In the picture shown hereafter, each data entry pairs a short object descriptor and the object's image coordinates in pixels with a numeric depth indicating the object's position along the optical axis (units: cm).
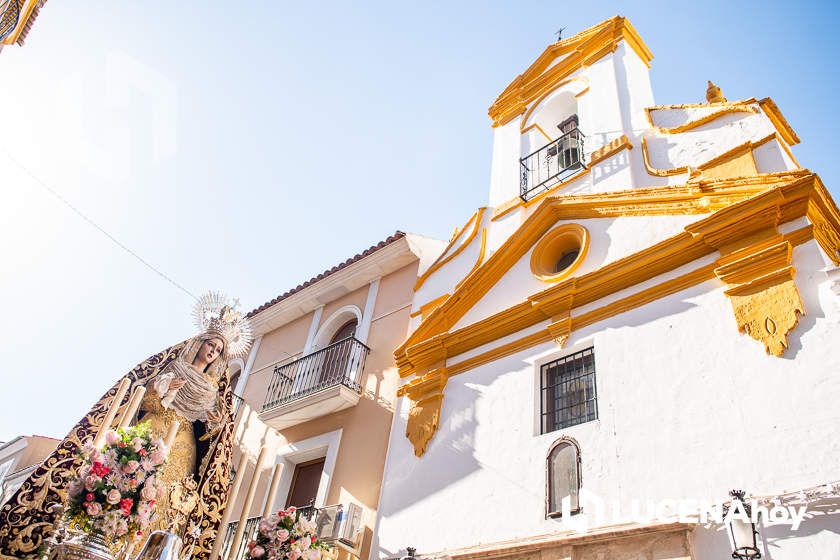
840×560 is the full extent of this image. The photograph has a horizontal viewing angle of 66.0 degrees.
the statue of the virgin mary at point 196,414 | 424
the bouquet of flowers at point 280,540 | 546
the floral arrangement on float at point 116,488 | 353
